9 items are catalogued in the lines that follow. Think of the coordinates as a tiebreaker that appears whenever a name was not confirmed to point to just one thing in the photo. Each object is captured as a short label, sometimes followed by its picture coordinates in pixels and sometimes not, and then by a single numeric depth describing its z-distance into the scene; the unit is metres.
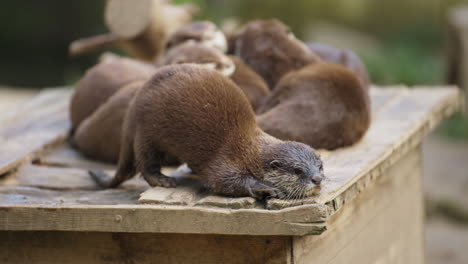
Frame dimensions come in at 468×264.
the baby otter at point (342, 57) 7.74
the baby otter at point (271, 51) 7.49
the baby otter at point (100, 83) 7.41
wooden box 4.41
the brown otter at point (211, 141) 4.59
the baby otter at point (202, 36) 7.68
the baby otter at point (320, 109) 6.11
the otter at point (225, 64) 6.71
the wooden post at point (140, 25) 9.34
